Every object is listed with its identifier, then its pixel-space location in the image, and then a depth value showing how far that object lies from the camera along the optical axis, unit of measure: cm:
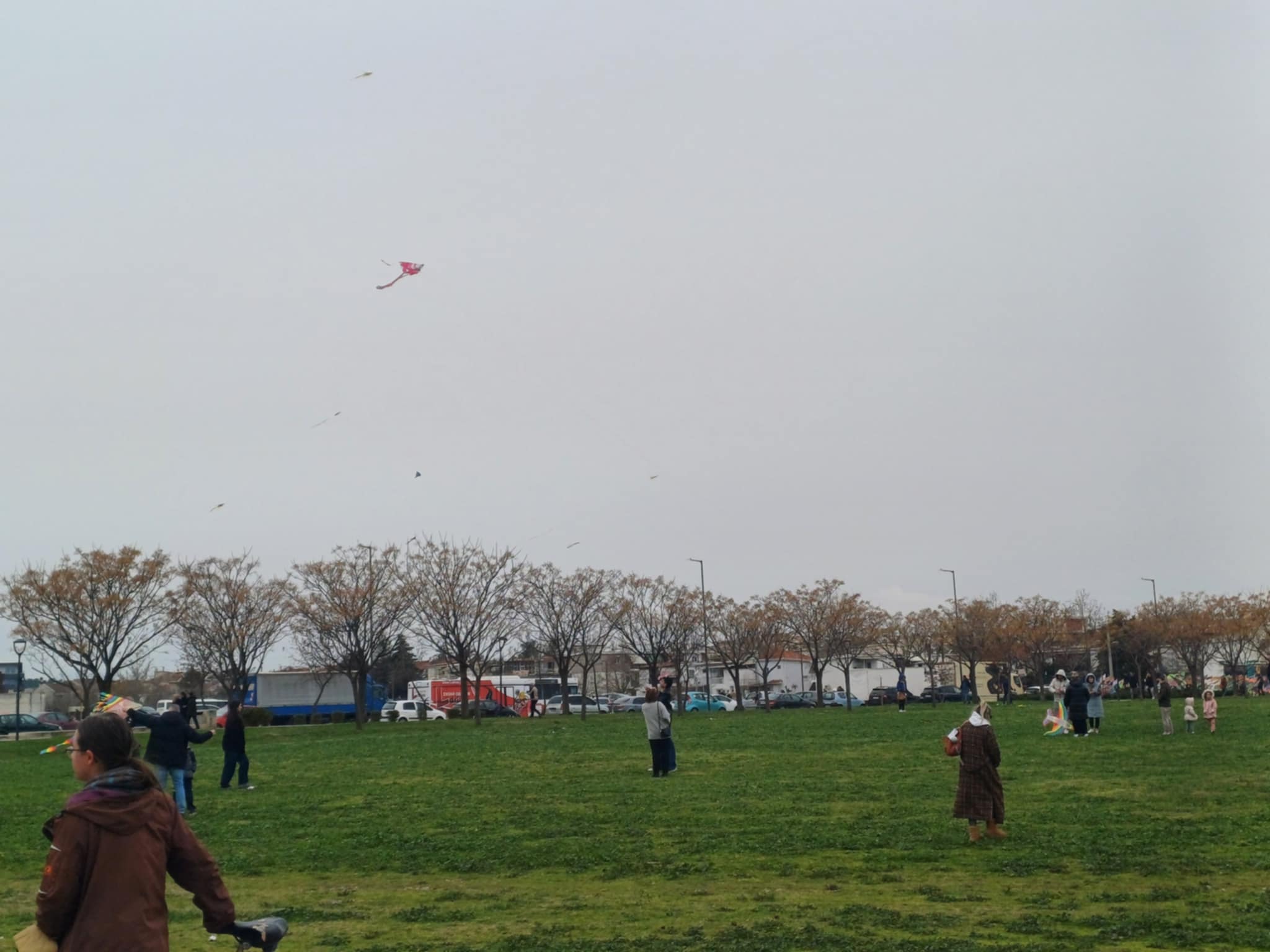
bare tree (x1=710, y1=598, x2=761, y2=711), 7838
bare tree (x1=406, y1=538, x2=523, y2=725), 5878
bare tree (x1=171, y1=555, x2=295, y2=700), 5953
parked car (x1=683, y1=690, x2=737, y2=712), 7436
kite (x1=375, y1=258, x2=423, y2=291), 2458
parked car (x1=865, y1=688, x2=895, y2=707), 8000
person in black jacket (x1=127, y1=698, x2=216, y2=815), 1677
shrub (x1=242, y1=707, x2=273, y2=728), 5969
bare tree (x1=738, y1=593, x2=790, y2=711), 7844
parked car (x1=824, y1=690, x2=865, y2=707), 7956
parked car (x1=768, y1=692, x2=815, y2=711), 7712
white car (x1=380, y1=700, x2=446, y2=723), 6538
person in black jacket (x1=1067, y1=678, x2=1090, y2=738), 2880
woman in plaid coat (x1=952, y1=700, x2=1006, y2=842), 1347
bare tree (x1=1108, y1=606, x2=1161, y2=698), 7556
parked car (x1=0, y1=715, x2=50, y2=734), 6644
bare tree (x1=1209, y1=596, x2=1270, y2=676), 7419
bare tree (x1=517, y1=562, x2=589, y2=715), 6731
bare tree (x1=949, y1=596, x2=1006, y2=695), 7944
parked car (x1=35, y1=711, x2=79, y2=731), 6575
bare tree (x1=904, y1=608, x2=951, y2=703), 8602
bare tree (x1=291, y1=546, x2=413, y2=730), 5828
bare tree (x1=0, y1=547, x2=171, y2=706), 5088
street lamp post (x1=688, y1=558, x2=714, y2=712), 7538
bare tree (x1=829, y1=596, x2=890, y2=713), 7756
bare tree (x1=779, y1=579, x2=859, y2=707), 7731
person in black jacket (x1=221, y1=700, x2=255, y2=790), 2161
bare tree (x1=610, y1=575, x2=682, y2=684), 7312
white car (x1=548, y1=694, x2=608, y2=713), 7394
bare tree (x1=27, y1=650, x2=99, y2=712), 5306
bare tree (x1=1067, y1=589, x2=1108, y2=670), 8881
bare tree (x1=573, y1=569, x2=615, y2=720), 6794
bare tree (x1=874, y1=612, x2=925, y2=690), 8550
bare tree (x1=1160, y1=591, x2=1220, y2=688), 7625
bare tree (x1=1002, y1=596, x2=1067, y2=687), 7912
